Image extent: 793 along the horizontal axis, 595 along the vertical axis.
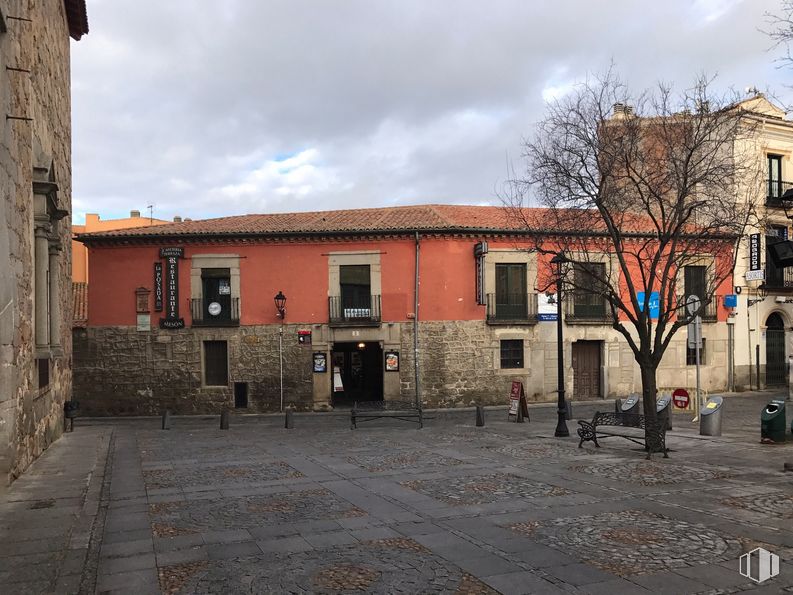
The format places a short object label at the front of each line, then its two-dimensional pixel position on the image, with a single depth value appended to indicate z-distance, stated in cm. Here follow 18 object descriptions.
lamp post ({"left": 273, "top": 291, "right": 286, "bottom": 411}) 2294
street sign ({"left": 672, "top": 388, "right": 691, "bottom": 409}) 1551
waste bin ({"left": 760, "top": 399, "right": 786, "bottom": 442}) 1236
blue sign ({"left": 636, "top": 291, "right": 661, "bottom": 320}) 2299
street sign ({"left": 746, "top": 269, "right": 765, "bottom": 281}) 2412
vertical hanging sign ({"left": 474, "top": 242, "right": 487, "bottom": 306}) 2320
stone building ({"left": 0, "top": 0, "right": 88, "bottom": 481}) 848
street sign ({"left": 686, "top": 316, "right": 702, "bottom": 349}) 1559
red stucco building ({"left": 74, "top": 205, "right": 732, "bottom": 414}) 2289
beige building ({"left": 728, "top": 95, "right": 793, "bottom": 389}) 2606
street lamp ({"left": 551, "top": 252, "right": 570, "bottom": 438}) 1388
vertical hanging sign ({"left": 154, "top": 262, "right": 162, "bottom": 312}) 2305
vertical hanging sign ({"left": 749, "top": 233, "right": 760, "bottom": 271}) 2425
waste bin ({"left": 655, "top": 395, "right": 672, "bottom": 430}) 1388
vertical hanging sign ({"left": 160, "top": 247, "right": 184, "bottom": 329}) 2297
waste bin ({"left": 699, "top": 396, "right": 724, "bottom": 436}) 1362
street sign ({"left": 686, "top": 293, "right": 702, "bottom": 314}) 1232
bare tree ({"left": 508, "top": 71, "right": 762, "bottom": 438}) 1165
